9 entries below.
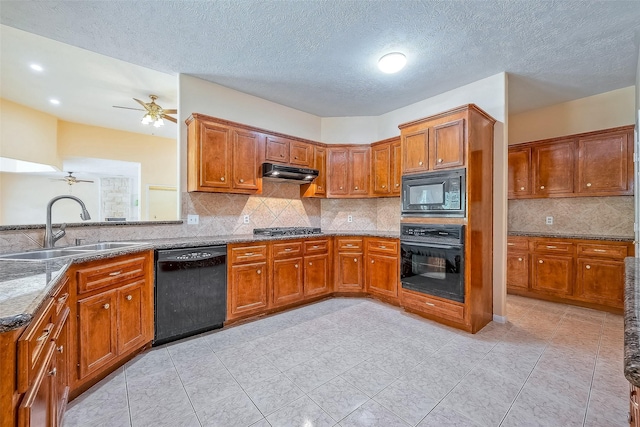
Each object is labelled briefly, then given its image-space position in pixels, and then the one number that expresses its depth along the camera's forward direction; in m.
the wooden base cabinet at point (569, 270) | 3.13
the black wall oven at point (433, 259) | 2.72
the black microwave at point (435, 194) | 2.72
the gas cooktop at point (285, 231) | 3.48
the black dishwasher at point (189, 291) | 2.39
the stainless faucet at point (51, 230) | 2.12
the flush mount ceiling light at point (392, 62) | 2.63
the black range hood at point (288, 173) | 3.36
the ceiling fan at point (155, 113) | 3.80
